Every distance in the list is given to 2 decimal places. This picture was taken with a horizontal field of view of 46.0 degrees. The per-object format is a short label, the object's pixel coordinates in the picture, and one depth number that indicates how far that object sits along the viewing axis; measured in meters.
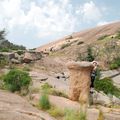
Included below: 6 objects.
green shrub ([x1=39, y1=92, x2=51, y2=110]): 4.92
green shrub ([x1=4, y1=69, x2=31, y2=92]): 6.16
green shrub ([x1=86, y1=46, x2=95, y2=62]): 14.06
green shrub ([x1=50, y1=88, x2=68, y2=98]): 6.20
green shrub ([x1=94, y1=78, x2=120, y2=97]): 8.23
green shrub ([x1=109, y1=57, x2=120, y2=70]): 13.29
